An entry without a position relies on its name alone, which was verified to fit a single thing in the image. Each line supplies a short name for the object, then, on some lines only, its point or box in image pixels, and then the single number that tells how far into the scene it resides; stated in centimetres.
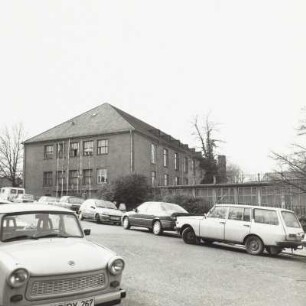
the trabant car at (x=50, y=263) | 493
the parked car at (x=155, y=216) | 1828
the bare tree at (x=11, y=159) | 5916
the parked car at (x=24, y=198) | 3766
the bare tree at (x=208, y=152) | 5068
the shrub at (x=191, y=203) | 2908
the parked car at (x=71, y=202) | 2984
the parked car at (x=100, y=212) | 2378
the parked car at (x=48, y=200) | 3312
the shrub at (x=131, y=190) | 3316
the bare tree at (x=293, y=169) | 2134
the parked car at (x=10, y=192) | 4083
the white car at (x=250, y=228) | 1342
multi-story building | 4275
